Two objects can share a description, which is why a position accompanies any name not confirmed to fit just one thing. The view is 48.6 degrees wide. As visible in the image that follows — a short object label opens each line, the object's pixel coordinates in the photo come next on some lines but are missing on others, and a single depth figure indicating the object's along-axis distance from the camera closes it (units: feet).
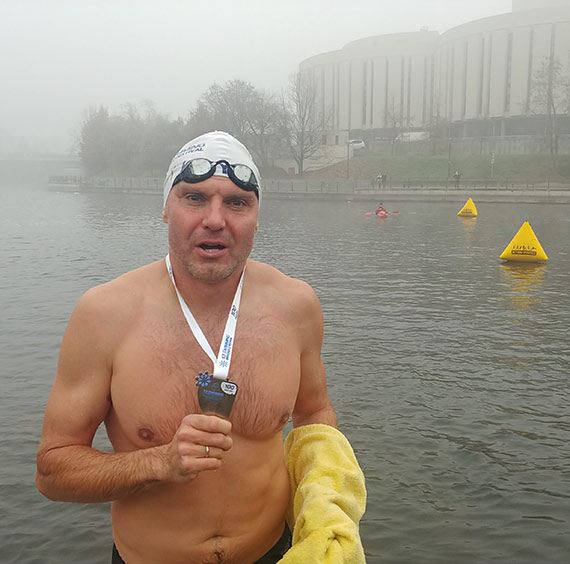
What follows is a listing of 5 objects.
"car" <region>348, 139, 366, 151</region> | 299.79
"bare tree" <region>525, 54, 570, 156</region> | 225.15
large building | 277.23
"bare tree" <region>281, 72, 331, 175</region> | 271.90
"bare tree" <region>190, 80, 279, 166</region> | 278.87
